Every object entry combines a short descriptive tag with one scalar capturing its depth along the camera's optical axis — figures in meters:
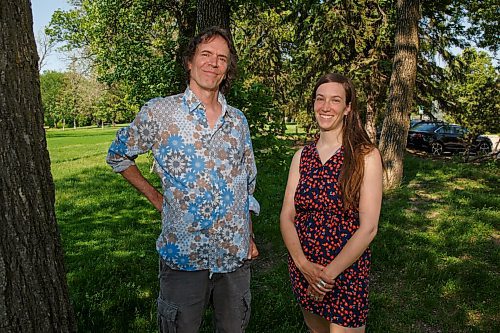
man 2.33
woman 2.40
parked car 18.52
